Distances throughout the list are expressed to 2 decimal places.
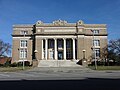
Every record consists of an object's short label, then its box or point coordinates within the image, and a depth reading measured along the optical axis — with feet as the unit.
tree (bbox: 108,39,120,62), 90.99
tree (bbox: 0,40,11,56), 113.39
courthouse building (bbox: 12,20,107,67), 96.50
